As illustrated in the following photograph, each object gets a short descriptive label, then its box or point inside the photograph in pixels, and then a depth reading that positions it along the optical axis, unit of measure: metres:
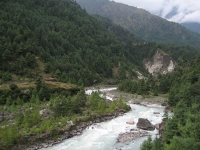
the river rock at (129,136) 40.99
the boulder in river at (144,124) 47.21
